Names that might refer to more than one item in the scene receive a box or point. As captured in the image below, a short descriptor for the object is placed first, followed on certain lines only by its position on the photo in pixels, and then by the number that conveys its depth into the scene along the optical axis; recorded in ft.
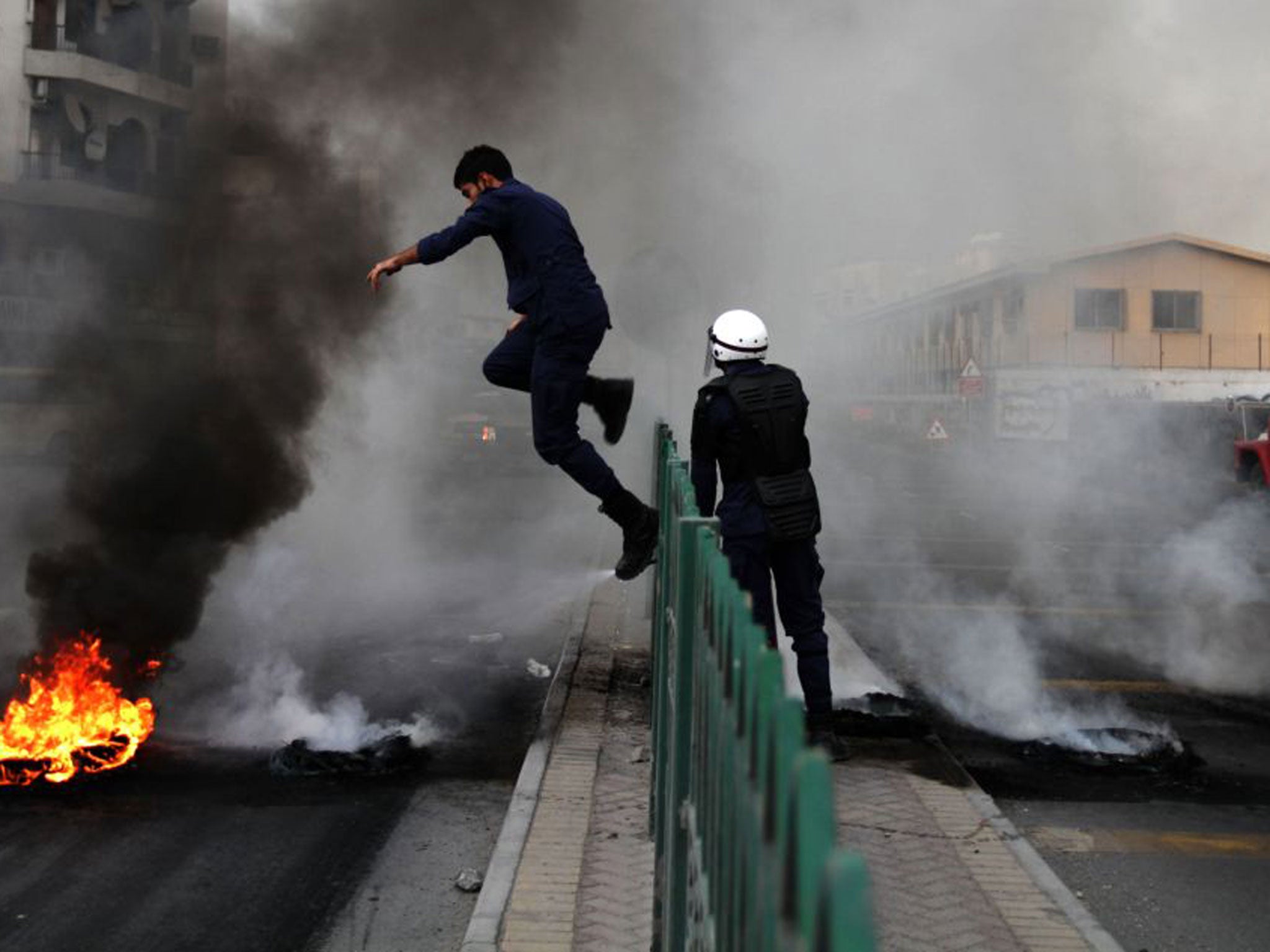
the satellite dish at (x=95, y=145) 70.81
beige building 91.30
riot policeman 16.80
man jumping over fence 15.93
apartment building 31.94
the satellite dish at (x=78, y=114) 80.18
